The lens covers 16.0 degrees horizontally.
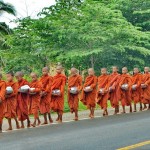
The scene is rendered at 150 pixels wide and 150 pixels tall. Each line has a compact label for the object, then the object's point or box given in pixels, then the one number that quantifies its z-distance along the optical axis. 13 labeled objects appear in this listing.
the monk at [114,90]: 19.12
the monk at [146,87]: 20.92
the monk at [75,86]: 16.91
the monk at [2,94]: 14.18
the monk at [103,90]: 18.58
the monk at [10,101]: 14.69
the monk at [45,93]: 16.15
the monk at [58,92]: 16.44
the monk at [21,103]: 15.11
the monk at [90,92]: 17.81
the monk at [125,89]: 19.50
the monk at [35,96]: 15.51
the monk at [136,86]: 20.56
